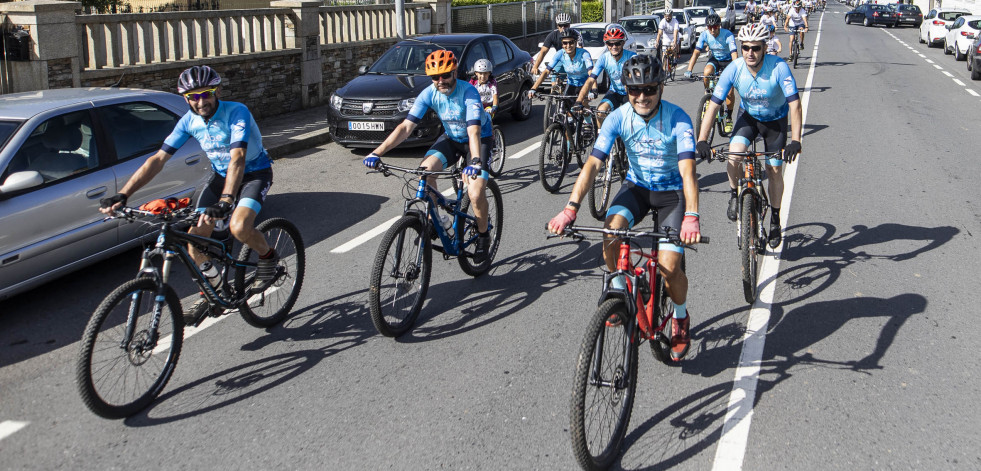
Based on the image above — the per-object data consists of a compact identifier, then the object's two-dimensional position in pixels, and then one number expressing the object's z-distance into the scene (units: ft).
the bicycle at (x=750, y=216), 20.49
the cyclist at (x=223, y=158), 17.84
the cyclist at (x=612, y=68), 33.12
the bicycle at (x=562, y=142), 32.58
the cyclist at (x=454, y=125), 21.39
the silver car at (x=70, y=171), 19.75
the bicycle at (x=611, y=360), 12.67
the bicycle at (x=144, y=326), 14.73
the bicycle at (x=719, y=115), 42.64
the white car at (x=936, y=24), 115.55
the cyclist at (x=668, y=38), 76.69
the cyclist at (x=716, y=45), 43.68
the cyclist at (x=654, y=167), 15.46
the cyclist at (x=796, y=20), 82.12
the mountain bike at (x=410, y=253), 18.06
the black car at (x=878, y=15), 179.83
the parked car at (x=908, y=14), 178.09
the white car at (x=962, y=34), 92.84
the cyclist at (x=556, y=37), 42.29
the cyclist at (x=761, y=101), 22.93
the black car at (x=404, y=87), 40.04
